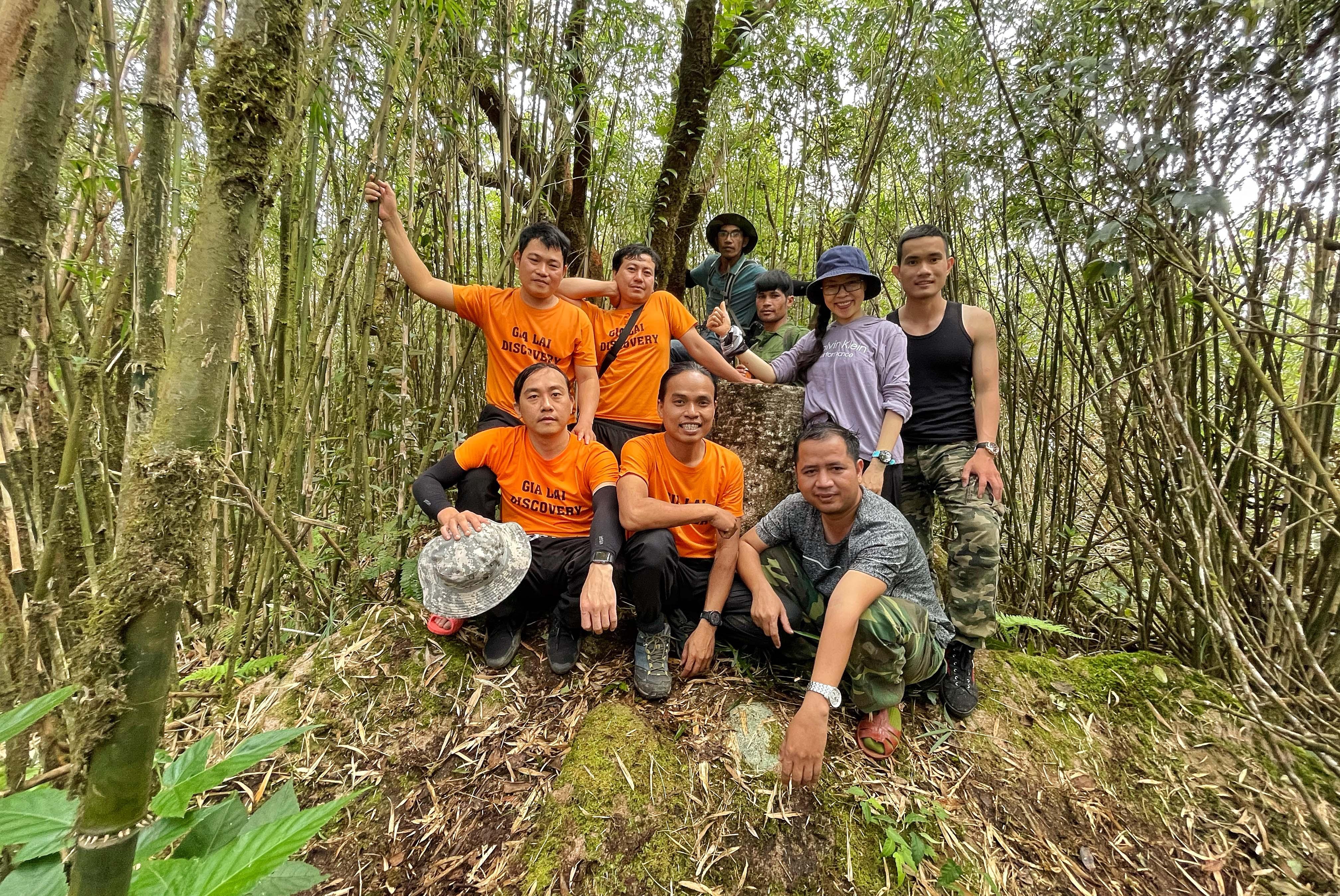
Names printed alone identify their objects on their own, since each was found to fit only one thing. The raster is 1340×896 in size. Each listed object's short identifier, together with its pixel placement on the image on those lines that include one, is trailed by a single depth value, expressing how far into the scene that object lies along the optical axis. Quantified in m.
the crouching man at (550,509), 2.05
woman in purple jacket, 2.43
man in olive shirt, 3.49
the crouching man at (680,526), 2.05
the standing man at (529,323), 2.53
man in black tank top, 2.22
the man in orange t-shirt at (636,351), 2.86
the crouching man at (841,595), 1.76
